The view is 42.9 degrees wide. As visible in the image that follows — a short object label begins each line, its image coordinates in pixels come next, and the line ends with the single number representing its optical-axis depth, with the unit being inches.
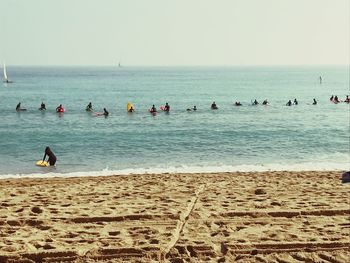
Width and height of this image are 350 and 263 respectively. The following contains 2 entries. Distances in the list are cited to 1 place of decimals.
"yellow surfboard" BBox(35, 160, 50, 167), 788.6
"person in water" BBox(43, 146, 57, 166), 781.9
